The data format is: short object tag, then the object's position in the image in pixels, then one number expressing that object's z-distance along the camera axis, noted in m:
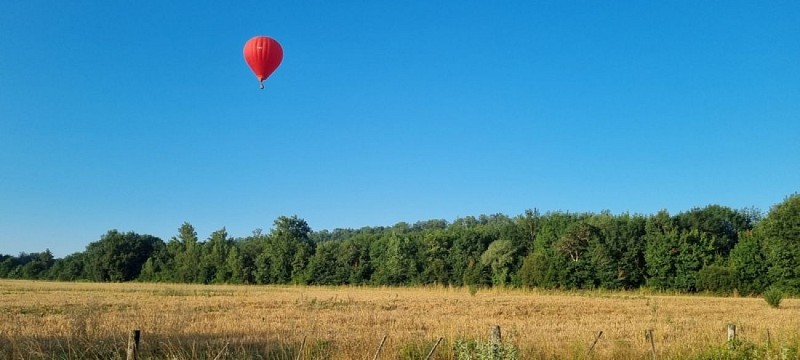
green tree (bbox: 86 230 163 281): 111.25
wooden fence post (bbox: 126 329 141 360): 9.04
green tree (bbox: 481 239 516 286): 67.38
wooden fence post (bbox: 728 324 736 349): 10.62
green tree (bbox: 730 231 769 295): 53.06
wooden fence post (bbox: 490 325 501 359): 9.40
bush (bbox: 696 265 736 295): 52.66
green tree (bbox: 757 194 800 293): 51.34
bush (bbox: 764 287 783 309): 32.28
